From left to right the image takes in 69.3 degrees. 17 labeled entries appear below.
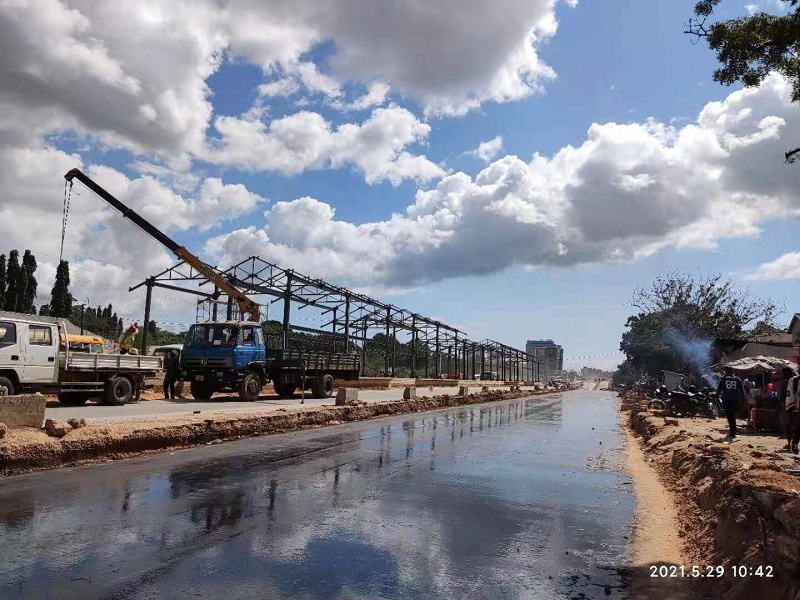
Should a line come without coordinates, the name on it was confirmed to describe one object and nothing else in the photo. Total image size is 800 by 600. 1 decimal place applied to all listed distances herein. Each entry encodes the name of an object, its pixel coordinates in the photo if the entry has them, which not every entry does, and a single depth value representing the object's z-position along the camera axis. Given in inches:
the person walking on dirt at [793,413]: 432.8
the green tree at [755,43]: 280.5
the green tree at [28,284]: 2210.9
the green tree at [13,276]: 2196.1
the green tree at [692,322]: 1643.7
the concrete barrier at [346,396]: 810.2
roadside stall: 607.5
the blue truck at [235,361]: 862.5
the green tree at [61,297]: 2262.6
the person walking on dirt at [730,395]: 544.5
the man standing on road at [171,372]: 875.4
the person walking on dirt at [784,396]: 470.9
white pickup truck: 592.1
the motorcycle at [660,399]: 978.1
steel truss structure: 1118.0
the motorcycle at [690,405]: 832.9
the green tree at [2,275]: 2190.2
